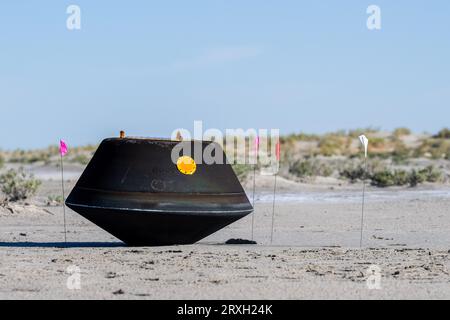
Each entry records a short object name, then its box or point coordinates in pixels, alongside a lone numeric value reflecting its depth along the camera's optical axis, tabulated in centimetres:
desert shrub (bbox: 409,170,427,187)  2881
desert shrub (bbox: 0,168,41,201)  2355
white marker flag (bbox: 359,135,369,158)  1454
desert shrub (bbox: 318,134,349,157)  5118
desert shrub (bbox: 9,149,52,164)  5154
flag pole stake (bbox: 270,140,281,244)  1457
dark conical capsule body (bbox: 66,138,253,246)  1286
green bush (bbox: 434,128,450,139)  5912
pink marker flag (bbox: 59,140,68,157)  1512
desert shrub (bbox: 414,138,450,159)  4726
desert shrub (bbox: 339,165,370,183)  3294
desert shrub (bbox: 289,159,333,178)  3332
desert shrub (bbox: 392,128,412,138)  6262
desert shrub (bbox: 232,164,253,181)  2919
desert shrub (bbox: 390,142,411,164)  4374
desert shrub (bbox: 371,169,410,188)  2905
